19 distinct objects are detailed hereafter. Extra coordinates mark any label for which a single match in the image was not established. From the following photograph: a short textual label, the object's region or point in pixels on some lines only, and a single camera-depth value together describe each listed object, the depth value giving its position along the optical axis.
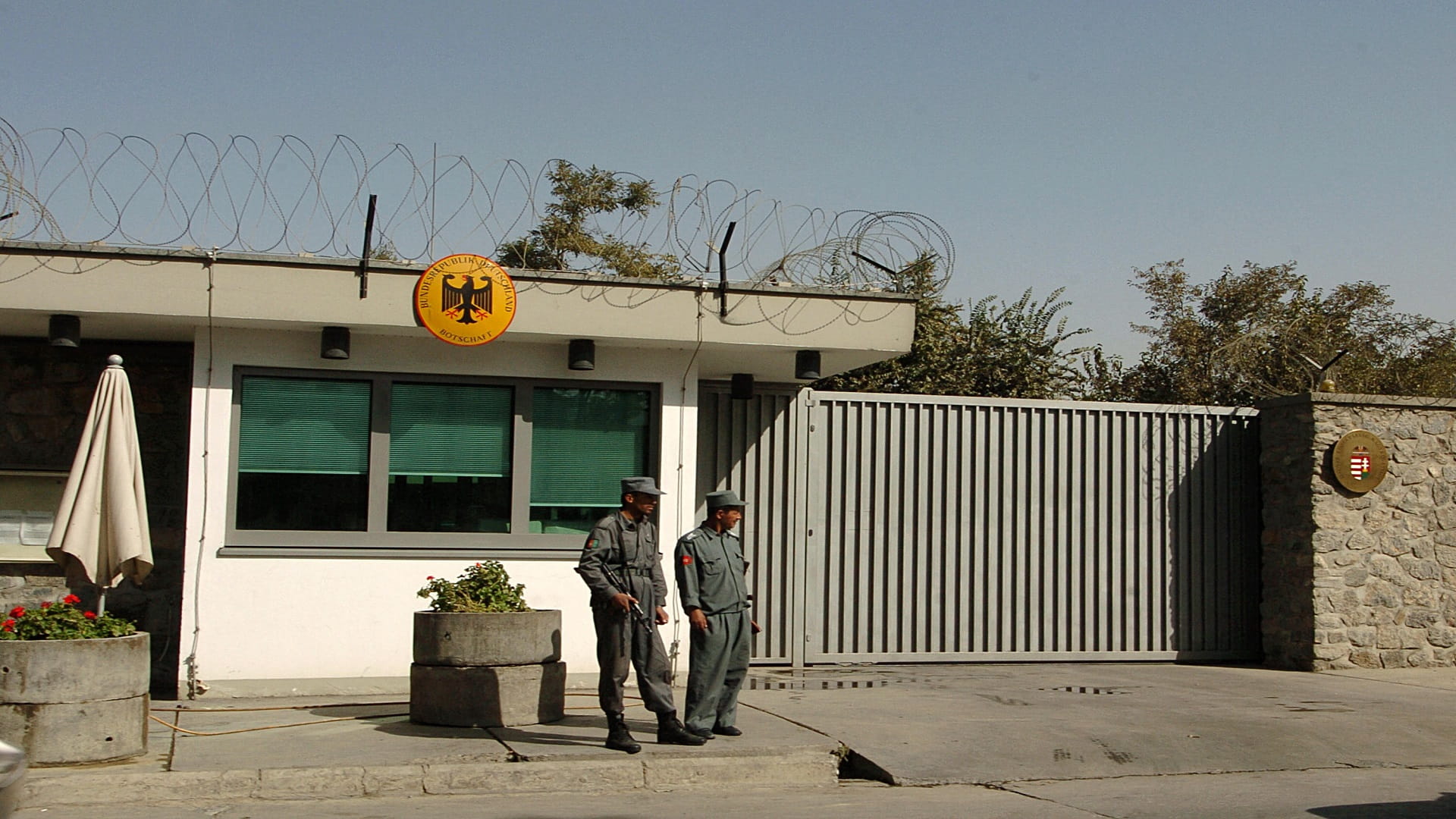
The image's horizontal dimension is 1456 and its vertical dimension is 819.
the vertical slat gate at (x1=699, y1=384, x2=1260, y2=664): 12.89
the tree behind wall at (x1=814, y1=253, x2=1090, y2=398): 21.16
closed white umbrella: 8.98
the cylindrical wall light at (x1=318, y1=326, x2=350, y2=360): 10.65
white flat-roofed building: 10.41
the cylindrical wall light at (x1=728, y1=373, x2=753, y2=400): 12.70
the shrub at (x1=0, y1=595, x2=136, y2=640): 8.00
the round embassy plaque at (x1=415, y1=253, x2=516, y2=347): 10.58
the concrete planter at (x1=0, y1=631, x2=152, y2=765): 7.71
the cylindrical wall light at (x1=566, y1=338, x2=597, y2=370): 11.13
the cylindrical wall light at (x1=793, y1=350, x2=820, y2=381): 11.72
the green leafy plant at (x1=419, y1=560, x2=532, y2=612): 9.07
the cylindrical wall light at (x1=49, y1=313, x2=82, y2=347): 10.36
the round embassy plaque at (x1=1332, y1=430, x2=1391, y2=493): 13.17
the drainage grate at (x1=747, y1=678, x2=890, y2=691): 11.48
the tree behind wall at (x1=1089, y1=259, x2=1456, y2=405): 27.16
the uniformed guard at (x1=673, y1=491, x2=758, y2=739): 8.53
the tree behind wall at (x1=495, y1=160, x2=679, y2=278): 27.55
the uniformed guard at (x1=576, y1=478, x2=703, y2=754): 8.26
